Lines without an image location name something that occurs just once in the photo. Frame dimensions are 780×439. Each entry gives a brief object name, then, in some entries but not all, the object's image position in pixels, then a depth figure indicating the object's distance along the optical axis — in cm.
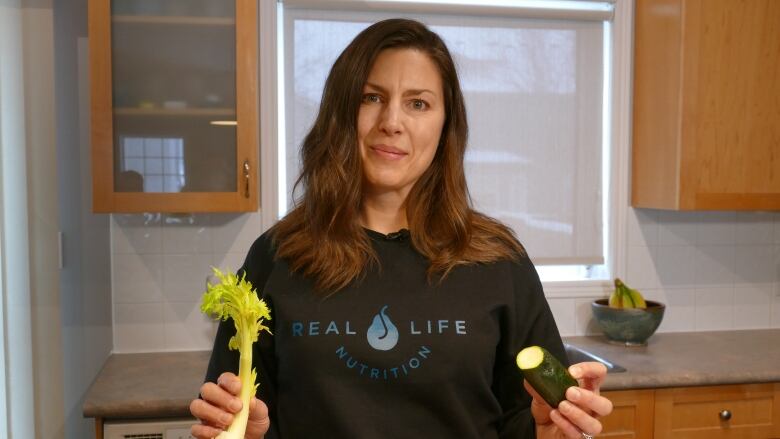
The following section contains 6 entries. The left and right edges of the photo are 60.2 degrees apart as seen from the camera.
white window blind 253
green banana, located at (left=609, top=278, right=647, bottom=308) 246
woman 122
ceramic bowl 238
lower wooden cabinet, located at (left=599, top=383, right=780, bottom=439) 205
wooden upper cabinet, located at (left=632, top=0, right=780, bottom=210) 232
